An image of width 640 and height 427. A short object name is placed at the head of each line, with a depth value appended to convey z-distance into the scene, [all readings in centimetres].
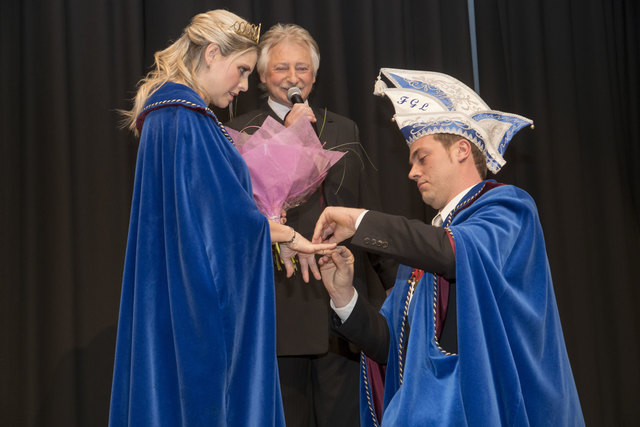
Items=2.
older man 245
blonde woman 177
